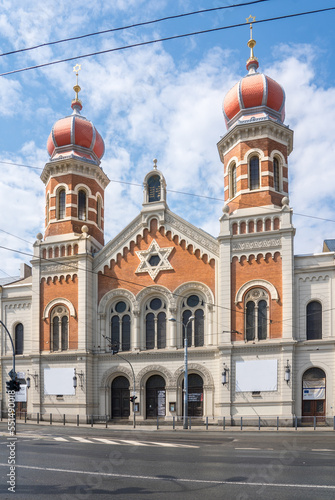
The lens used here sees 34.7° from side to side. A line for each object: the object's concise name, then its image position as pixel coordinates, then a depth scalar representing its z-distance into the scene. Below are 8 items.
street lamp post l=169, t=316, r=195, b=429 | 34.97
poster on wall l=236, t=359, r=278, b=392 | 35.34
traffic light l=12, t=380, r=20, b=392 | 27.38
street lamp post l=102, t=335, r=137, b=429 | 37.25
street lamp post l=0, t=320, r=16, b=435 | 29.01
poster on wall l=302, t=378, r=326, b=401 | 34.77
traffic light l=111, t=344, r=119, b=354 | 39.98
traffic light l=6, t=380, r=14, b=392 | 27.08
